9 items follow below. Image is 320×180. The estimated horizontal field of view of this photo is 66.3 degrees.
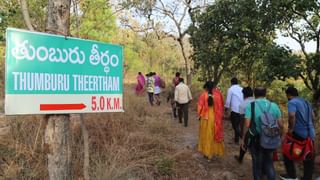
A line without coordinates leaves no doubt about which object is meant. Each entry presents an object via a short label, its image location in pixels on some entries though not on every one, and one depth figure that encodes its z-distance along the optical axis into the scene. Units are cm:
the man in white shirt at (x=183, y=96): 711
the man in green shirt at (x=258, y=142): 388
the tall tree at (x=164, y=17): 1387
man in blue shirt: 399
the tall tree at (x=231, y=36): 768
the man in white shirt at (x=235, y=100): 563
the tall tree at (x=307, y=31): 552
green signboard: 197
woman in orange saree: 499
